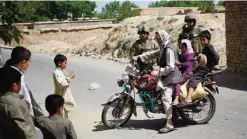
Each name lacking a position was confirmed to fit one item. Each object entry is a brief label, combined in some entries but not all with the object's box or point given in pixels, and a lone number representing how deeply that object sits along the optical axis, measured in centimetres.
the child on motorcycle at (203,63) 667
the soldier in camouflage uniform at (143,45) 768
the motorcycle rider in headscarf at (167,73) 639
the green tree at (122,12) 4431
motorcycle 664
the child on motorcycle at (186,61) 674
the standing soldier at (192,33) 797
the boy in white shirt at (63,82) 627
